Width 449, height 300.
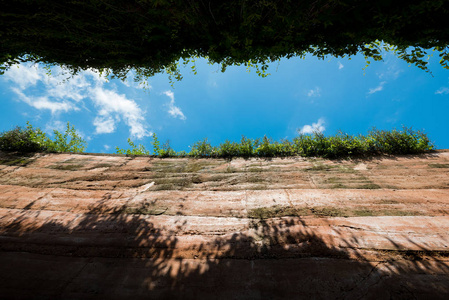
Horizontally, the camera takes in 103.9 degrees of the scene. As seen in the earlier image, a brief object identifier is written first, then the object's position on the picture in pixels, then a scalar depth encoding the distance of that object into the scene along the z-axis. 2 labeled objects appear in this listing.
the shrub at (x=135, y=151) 6.64
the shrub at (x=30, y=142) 6.04
